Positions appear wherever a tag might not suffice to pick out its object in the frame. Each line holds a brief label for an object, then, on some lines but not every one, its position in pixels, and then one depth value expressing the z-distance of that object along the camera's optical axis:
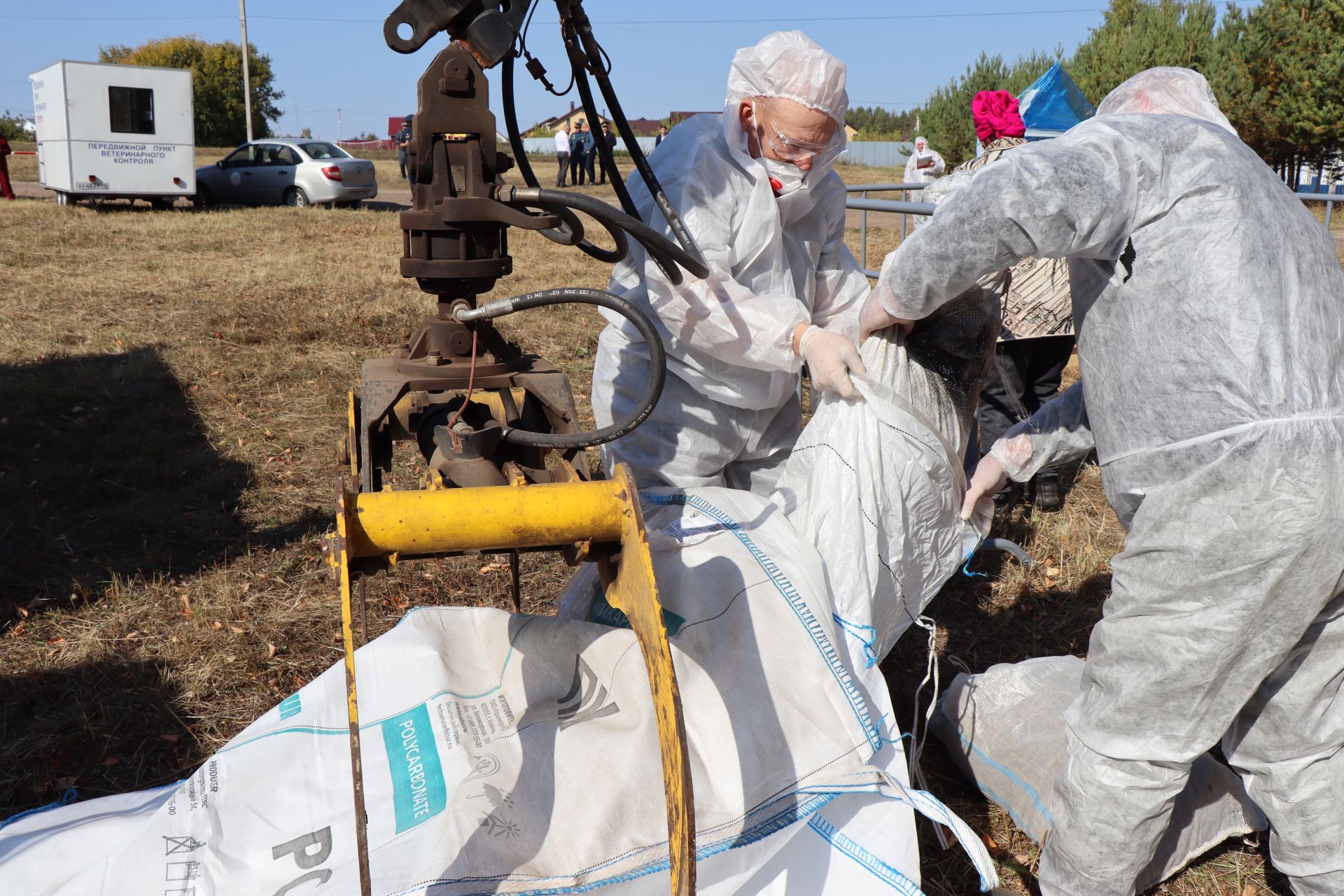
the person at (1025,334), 3.78
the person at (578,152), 18.28
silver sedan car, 14.52
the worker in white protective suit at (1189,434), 1.52
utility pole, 24.88
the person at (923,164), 7.49
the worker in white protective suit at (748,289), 2.07
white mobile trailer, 13.37
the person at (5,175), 14.49
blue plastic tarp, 7.30
